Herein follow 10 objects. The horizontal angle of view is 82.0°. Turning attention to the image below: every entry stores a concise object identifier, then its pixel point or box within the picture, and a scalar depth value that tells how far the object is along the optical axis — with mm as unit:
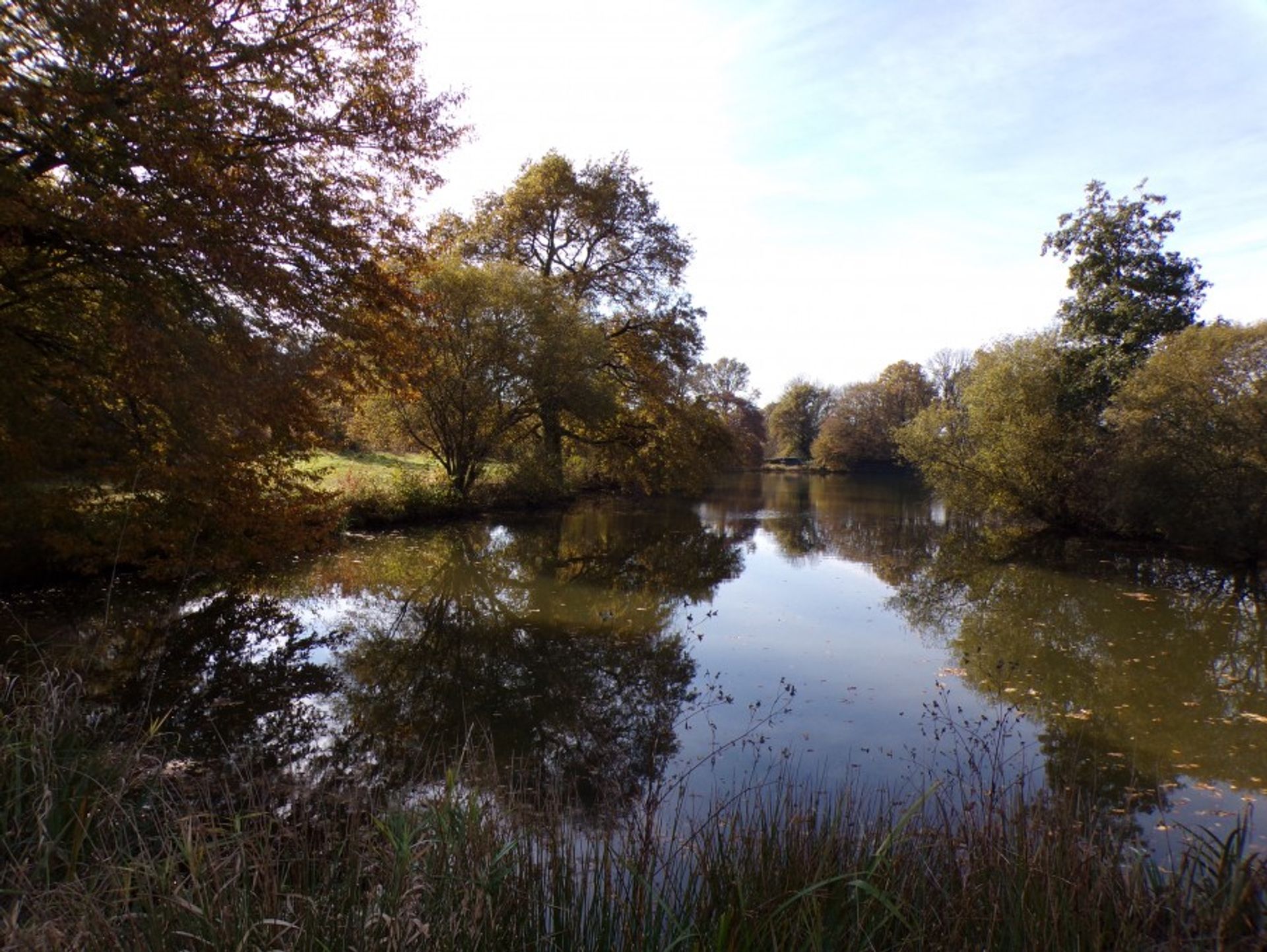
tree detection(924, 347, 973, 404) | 66688
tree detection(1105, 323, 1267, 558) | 15688
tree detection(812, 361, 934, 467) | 61344
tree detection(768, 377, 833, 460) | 72562
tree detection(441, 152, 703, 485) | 26188
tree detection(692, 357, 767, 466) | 29688
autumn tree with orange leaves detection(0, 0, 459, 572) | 6250
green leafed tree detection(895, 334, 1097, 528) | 21219
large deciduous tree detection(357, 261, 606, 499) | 19672
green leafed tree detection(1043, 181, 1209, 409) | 20969
